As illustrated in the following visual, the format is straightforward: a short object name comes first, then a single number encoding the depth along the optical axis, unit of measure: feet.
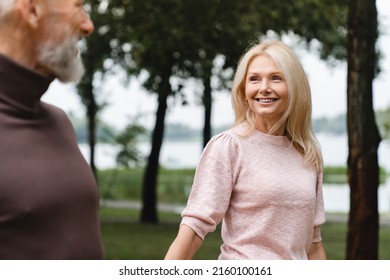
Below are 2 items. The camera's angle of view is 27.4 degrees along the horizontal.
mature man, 6.17
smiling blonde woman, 9.75
